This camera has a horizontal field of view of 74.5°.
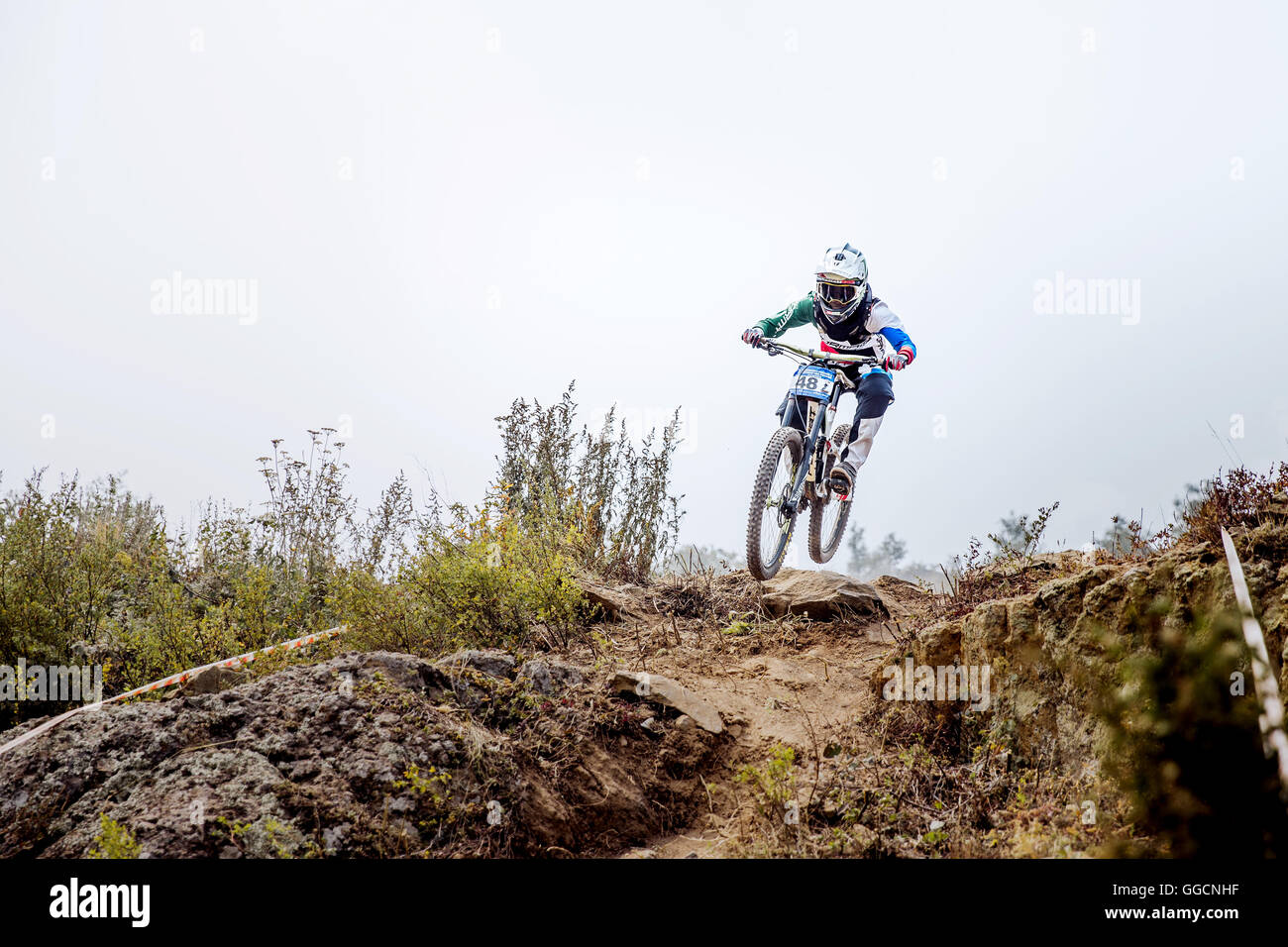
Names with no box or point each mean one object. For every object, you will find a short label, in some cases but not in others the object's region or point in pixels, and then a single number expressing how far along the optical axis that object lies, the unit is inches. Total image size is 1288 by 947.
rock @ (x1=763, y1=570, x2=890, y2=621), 283.4
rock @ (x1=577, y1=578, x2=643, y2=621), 278.8
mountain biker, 298.2
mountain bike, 293.3
